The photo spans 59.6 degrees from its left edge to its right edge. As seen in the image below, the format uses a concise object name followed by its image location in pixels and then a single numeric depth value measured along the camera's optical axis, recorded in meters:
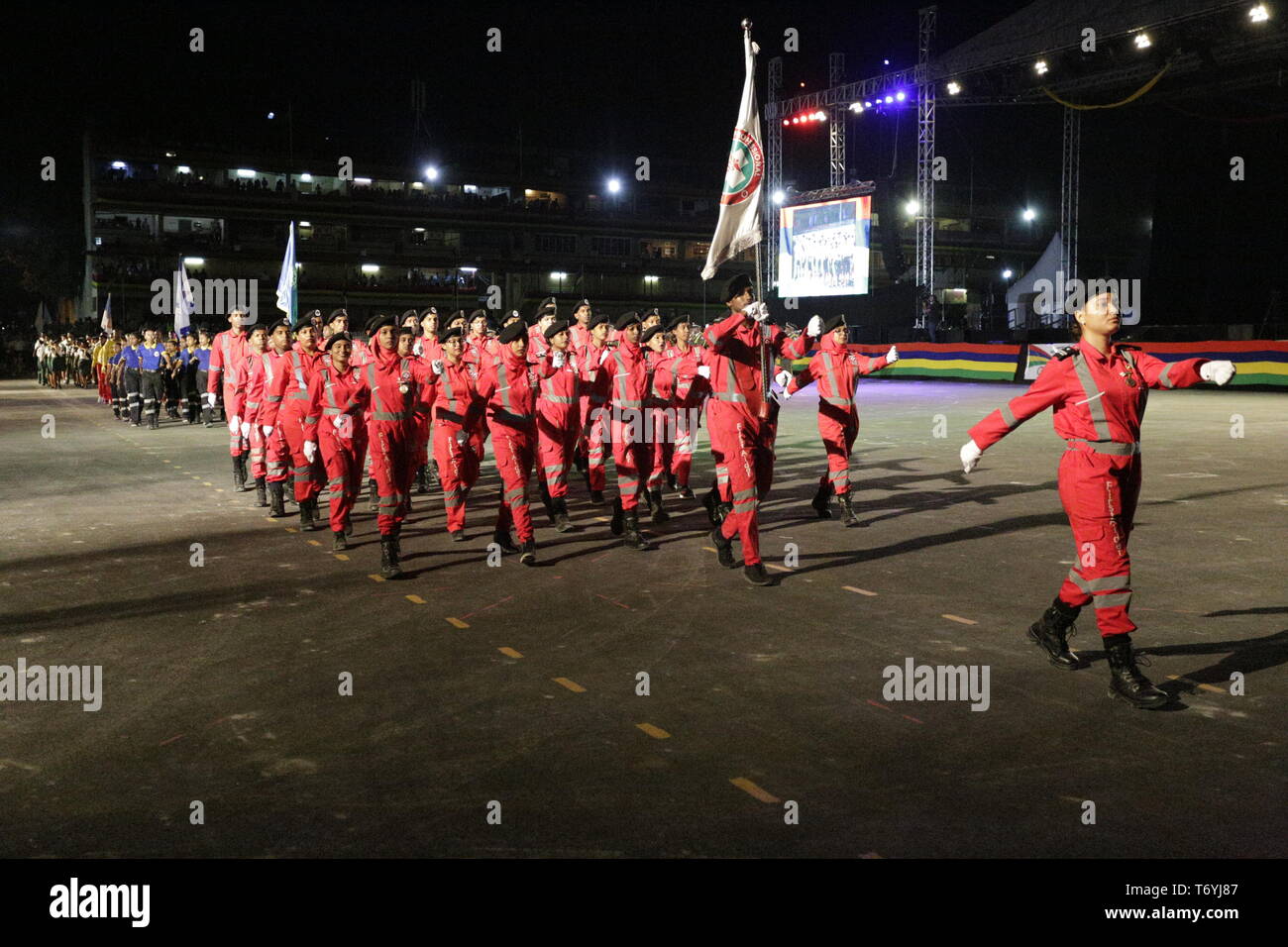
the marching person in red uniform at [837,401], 10.62
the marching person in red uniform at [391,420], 8.82
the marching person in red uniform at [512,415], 9.15
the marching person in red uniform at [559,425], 10.40
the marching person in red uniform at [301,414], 10.73
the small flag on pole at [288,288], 18.23
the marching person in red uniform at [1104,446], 5.41
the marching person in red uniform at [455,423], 9.44
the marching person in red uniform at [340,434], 9.32
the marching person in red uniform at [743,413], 8.10
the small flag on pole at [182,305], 25.45
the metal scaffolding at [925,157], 30.81
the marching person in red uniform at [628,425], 9.91
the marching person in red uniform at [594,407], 11.04
